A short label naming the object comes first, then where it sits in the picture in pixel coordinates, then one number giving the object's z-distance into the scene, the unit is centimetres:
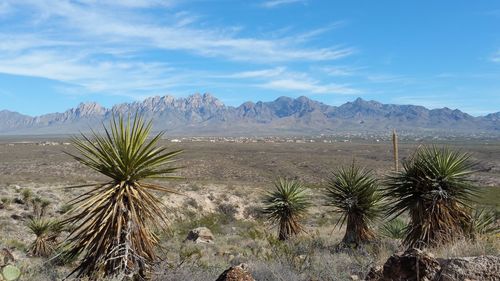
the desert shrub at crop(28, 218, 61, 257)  1480
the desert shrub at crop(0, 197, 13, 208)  2309
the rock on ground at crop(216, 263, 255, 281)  573
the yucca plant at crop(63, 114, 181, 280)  735
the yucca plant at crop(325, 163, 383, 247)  1353
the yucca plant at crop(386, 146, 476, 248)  1021
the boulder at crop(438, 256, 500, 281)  500
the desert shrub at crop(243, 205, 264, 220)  2887
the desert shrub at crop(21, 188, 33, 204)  2431
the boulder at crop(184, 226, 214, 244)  1806
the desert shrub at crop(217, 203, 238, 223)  2857
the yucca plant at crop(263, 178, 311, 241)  1672
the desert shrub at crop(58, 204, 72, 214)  2278
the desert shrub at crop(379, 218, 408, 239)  1366
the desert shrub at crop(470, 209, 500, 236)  1070
